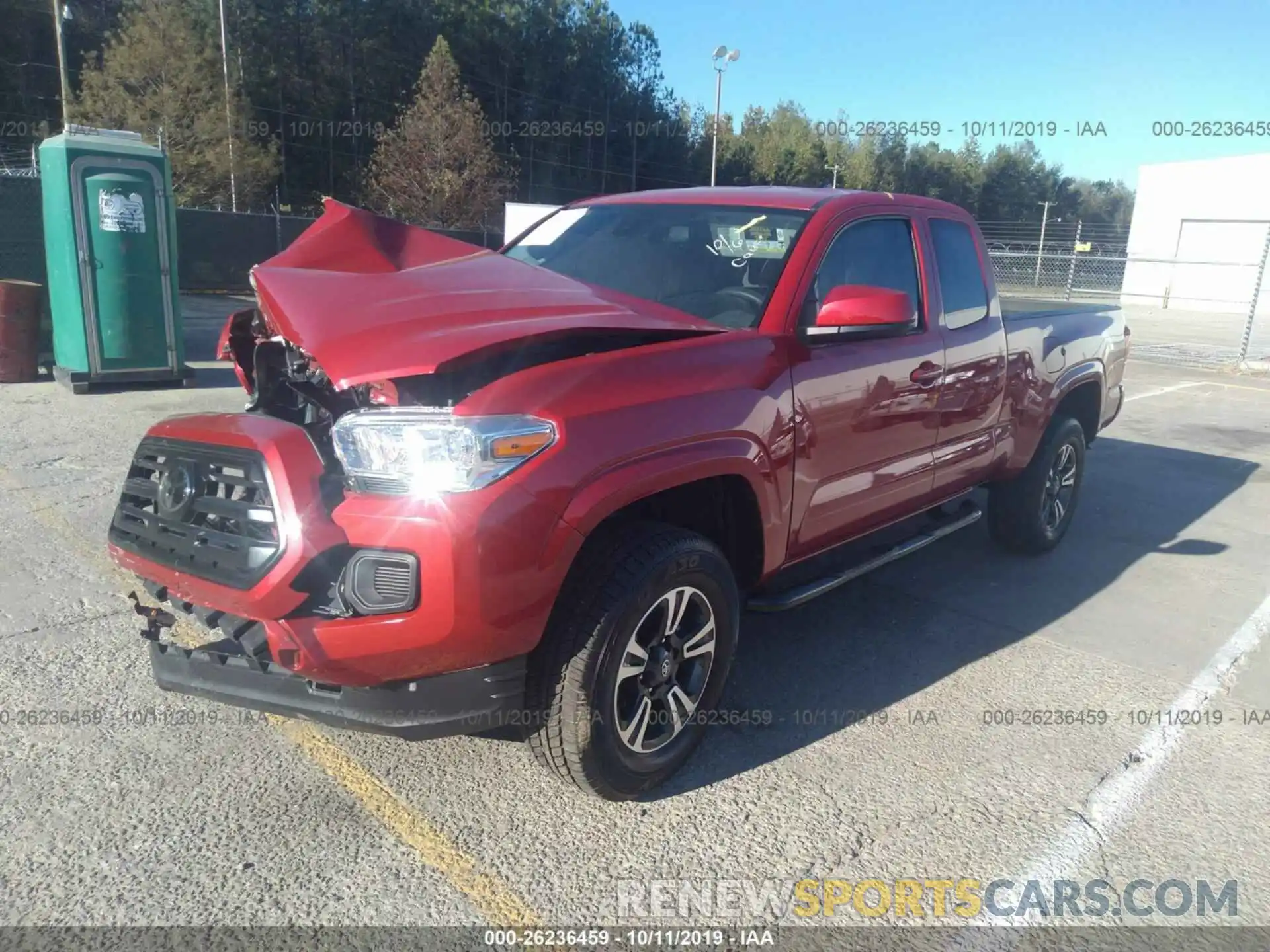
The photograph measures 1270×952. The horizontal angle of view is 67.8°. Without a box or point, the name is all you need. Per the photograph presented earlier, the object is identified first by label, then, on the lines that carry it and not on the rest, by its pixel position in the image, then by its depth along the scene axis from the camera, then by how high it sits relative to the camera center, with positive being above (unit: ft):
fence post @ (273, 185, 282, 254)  69.51 -0.87
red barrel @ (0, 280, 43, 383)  30.01 -3.86
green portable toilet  28.68 -1.31
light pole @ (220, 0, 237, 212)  95.14 +9.00
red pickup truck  8.32 -2.31
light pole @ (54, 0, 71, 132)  93.97 +15.25
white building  98.02 +2.97
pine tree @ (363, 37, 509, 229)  104.88 +6.60
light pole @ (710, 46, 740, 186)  109.09 +20.37
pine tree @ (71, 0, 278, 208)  97.96 +10.92
